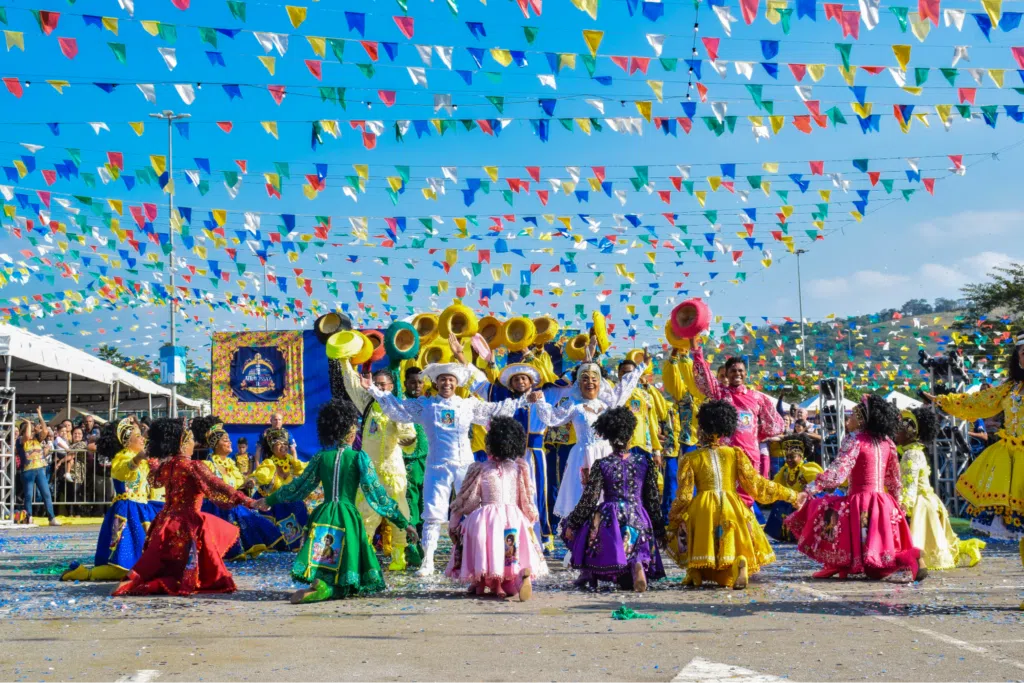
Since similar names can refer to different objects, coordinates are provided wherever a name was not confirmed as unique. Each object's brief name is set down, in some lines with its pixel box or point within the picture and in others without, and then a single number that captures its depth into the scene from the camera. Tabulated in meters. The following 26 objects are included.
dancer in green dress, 7.32
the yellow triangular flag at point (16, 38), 8.95
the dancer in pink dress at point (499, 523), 7.46
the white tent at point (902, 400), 23.89
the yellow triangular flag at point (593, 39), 9.35
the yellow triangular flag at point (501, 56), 9.70
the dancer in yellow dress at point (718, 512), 7.85
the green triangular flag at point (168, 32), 9.12
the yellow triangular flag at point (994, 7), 8.73
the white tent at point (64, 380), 18.38
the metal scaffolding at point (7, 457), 15.77
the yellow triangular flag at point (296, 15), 8.87
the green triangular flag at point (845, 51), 9.55
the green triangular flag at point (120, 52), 9.26
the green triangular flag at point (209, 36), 9.20
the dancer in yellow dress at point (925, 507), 8.99
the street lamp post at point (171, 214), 13.36
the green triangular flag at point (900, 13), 8.73
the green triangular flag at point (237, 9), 8.69
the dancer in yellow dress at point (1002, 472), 6.75
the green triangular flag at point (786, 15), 8.89
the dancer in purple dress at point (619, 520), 7.90
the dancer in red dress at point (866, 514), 8.25
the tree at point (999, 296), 36.06
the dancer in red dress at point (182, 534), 7.88
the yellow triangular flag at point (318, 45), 9.64
